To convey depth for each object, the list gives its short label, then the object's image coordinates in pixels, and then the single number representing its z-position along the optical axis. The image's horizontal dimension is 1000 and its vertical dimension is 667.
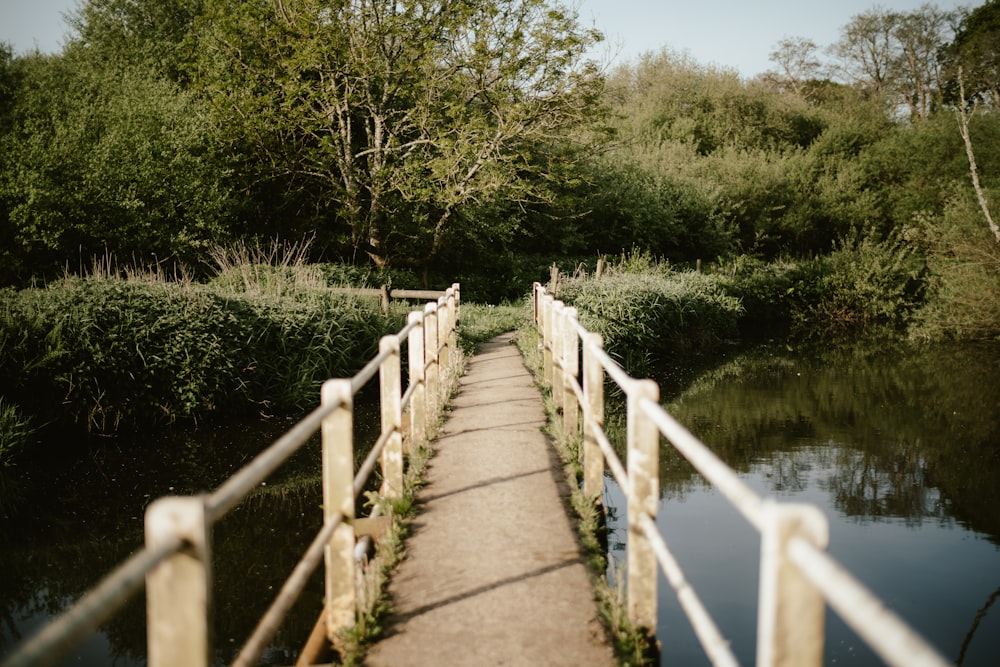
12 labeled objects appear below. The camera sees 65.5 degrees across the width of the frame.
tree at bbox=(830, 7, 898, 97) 41.00
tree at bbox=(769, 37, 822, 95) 44.38
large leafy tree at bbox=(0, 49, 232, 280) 18.38
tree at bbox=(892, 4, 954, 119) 40.38
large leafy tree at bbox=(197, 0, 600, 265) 20.14
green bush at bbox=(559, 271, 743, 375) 15.36
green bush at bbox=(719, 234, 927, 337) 24.00
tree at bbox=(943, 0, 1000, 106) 35.88
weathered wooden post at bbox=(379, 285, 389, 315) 15.03
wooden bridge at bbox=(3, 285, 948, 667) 1.76
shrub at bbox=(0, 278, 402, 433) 9.92
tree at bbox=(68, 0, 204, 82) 25.89
